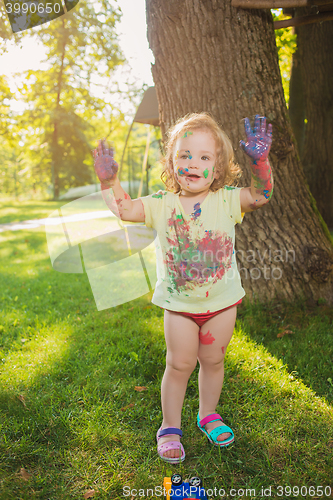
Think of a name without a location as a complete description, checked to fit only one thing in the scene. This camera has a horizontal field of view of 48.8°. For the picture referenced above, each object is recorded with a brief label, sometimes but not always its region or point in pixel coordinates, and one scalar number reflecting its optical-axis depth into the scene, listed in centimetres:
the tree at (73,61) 1062
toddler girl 173
